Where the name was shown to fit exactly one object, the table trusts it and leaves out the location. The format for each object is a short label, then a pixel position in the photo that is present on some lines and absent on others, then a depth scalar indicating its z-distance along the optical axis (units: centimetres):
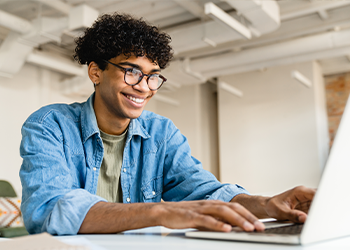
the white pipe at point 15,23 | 354
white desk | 54
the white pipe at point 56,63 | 439
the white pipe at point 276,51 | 413
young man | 79
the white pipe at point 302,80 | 436
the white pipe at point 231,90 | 494
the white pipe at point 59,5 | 378
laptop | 53
